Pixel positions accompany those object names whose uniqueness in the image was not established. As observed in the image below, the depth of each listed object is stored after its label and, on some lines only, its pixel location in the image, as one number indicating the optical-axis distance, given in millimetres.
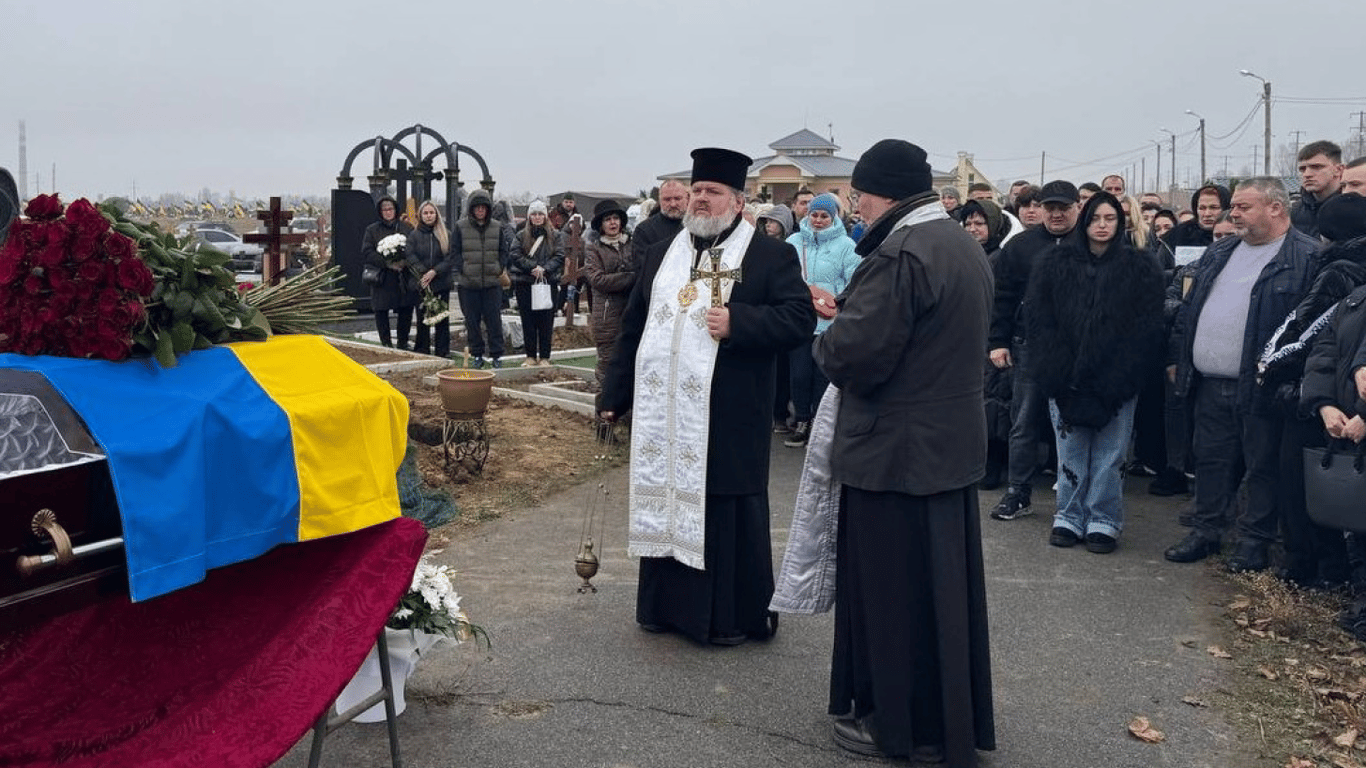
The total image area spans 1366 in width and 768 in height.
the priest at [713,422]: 5125
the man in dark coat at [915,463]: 3975
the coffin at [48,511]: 2926
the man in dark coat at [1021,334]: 7281
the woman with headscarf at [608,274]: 9492
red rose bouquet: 3256
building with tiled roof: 42625
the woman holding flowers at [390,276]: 13648
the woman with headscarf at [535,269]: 12859
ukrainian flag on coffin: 3102
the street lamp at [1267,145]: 36353
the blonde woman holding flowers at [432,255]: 13551
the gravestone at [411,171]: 21344
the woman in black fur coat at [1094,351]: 6570
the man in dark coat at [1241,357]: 6125
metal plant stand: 7934
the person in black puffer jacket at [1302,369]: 5739
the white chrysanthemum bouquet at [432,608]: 4285
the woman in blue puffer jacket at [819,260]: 9211
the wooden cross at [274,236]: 10672
